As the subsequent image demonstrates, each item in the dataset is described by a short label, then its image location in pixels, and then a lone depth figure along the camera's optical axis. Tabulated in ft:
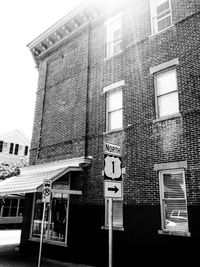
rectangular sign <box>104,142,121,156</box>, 21.52
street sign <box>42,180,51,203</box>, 30.73
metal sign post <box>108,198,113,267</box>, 18.68
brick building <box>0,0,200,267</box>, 29.90
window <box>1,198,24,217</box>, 95.61
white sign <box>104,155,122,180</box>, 20.66
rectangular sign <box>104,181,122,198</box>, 19.94
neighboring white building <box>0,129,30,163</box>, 127.65
